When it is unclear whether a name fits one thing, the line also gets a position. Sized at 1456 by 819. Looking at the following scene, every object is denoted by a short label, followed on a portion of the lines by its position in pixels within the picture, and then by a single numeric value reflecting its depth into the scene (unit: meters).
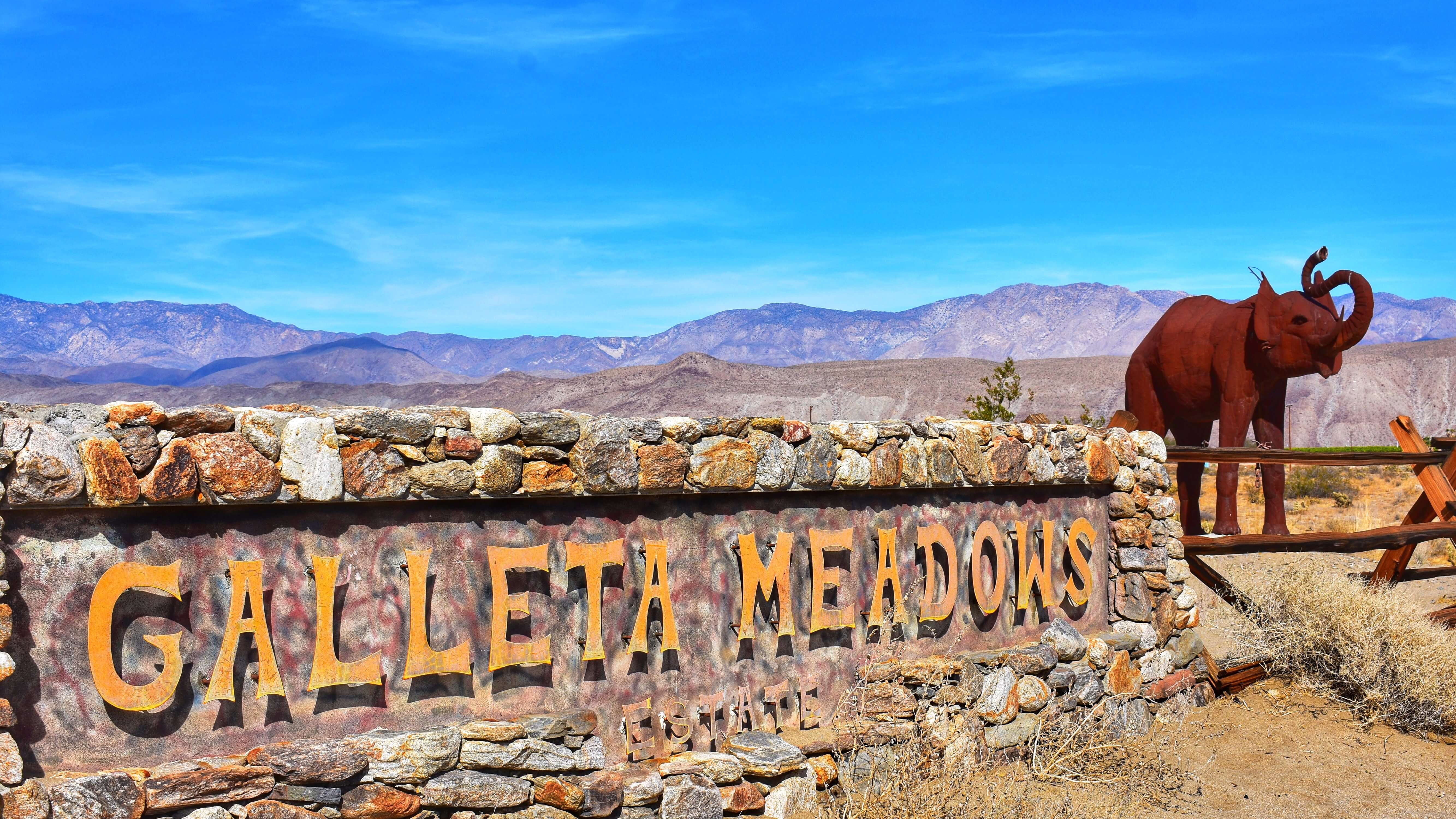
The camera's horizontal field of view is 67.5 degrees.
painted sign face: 4.24
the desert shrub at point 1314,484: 22.19
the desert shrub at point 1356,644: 7.50
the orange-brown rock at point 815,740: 5.94
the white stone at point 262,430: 4.41
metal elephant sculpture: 11.26
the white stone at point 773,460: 5.83
